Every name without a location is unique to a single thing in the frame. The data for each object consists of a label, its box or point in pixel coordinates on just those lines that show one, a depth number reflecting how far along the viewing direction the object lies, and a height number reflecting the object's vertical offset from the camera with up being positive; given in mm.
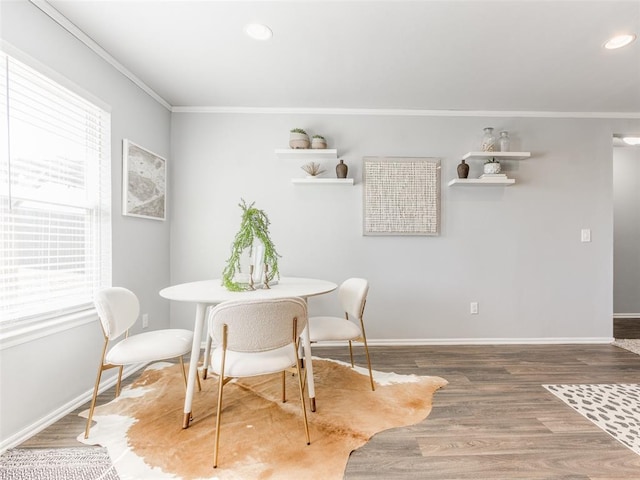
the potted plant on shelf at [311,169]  3102 +704
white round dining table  1751 -327
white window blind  1652 +254
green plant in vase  2000 -10
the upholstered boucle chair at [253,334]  1473 -463
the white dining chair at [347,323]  2135 -605
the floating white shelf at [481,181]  3068 +574
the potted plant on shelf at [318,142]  3072 +959
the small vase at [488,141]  3110 +988
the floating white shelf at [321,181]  3049 +579
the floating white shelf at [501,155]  3029 +832
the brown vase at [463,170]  3104 +691
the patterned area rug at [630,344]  3099 -1080
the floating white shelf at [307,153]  3027 +850
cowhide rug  1489 -1073
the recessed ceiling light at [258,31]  1968 +1341
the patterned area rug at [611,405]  1764 -1083
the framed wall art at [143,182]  2514 +500
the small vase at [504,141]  3152 +993
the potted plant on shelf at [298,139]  3049 +987
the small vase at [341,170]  3072 +689
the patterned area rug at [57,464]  1444 -1087
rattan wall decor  3209 +406
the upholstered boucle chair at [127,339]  1717 -602
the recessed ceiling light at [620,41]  2064 +1340
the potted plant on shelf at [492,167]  3088 +716
